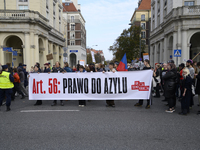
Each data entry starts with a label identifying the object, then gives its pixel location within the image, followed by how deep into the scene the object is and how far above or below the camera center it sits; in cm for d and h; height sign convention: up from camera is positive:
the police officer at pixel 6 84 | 746 -73
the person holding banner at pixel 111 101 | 821 -160
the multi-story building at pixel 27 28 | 2541 +542
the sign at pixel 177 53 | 1621 +104
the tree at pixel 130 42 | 4309 +532
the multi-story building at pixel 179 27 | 2471 +546
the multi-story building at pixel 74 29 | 7344 +1479
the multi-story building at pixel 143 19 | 6572 +1672
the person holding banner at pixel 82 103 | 830 -168
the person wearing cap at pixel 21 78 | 1119 -77
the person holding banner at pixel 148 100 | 790 -149
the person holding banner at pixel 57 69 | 866 -17
